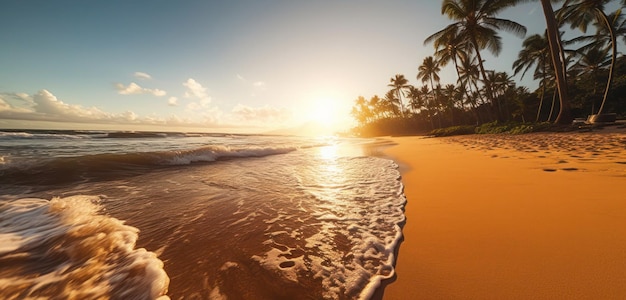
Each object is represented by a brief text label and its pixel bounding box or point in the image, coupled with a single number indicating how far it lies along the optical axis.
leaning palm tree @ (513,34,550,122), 25.70
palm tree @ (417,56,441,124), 39.43
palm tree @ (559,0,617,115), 15.91
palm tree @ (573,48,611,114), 28.53
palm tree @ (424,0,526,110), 19.83
